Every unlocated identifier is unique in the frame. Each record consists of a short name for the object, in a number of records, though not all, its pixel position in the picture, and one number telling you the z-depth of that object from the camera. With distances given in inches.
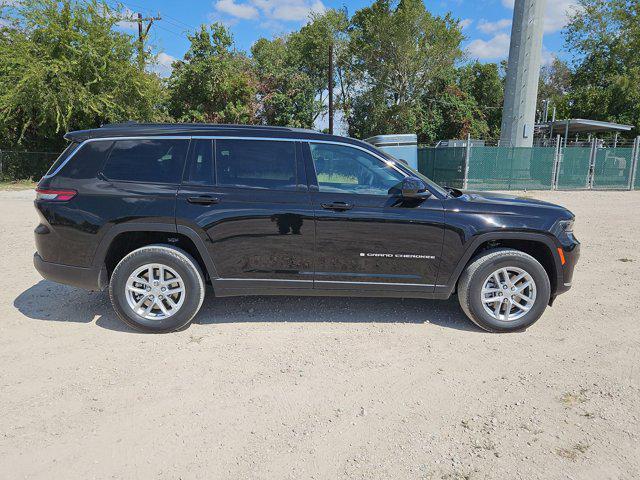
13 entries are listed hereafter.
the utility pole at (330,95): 1239.5
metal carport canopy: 916.0
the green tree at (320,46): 1582.2
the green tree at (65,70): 762.2
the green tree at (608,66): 1435.8
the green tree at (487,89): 1647.4
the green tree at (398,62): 1465.3
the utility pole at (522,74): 787.4
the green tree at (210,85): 1118.4
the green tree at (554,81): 2155.5
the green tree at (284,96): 1291.8
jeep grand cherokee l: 167.0
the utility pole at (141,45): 884.6
